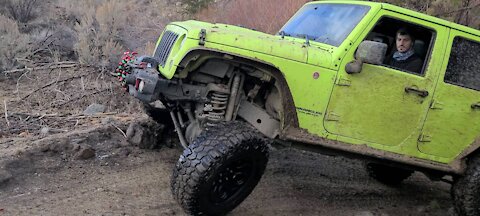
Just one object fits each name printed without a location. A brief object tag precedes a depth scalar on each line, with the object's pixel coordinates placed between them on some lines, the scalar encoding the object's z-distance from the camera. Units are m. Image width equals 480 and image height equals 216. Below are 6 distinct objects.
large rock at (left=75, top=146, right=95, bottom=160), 5.55
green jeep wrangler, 4.42
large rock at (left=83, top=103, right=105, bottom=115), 7.47
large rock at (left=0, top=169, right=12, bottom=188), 4.91
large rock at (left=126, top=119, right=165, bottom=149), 6.07
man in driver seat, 5.12
